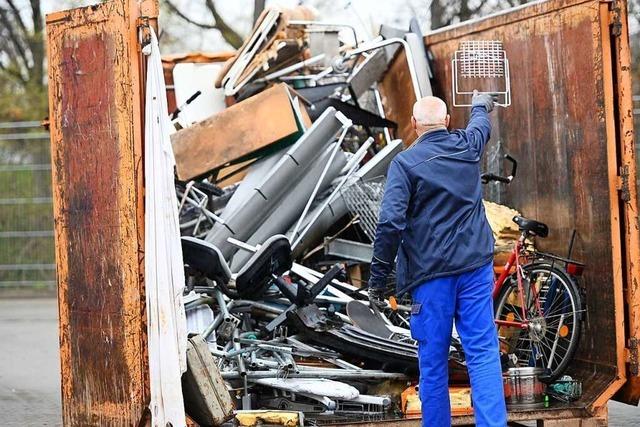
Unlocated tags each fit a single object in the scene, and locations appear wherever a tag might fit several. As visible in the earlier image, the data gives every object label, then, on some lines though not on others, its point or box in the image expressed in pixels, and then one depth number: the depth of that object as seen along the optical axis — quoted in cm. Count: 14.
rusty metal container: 882
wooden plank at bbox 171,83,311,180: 1334
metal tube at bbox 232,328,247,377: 1015
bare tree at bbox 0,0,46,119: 3660
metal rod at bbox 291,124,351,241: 1279
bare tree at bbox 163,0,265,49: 3524
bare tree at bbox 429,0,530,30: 3199
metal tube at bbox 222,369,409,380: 1022
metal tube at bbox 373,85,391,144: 1494
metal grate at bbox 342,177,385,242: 1279
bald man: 932
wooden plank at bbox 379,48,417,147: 1411
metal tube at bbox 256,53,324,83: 1559
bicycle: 1075
